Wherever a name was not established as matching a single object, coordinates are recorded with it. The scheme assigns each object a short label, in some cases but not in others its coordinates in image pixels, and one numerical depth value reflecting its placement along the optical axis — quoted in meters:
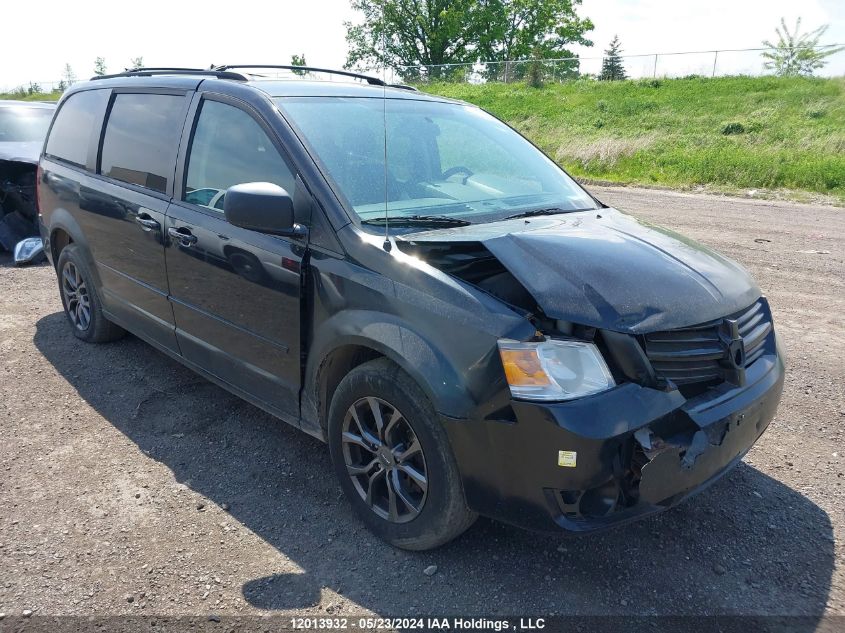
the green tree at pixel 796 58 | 29.14
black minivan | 2.32
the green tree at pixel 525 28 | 50.50
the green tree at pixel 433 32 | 49.12
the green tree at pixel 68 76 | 42.06
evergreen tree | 32.84
